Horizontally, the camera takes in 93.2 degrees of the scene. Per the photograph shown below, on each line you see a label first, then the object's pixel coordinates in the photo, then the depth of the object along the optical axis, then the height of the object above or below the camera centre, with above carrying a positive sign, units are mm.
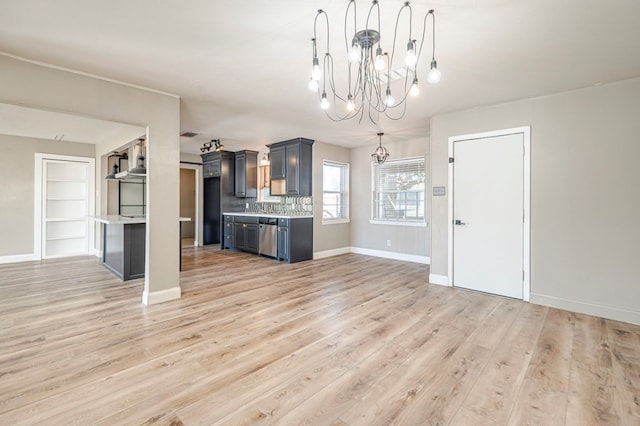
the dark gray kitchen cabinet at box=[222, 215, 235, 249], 7473 -541
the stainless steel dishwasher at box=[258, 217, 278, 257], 6250 -495
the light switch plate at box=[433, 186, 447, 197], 4492 +348
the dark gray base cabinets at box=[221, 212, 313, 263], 5980 -468
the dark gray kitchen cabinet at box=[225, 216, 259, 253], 6746 -471
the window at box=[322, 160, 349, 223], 6766 +503
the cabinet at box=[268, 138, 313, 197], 6254 +1012
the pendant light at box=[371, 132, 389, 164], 5918 +1178
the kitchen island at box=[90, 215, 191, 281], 4520 -540
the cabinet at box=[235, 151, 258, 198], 7691 +1004
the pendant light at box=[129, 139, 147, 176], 4957 +797
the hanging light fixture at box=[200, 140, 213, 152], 6698 +1565
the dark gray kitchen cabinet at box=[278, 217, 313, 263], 5945 -523
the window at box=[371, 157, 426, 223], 6121 +504
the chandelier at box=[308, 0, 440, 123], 2072 +1414
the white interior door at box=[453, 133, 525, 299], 3842 +5
